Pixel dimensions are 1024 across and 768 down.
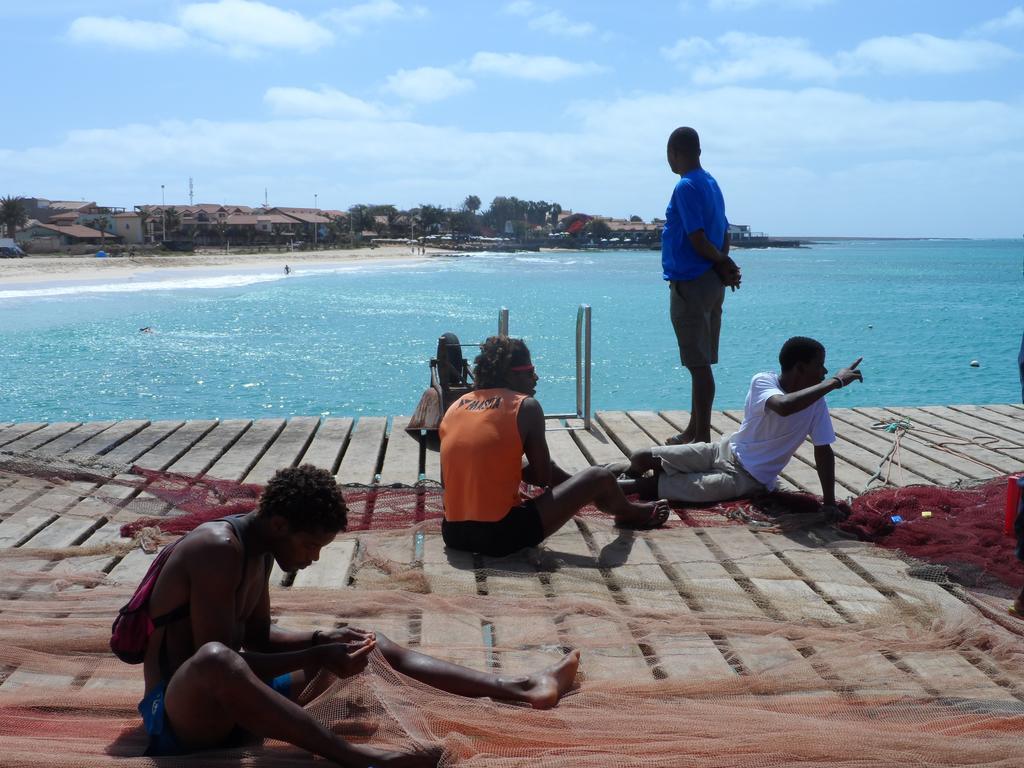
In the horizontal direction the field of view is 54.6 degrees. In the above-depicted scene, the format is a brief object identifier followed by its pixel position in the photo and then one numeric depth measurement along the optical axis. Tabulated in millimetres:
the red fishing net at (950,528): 4355
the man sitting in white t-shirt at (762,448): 5227
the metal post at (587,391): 7668
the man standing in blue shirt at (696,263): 6527
